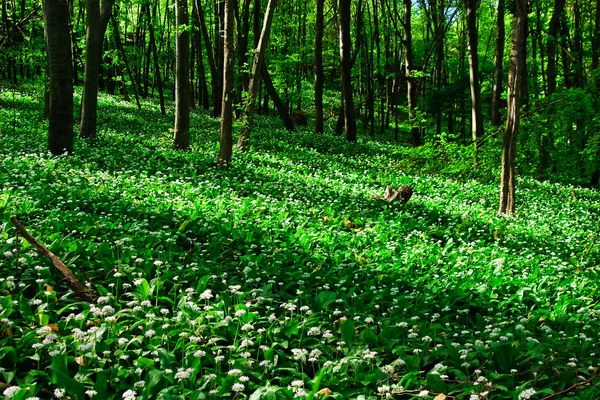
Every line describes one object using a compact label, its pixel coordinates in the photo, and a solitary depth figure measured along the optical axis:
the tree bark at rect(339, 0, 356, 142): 20.02
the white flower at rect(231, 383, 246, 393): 2.96
